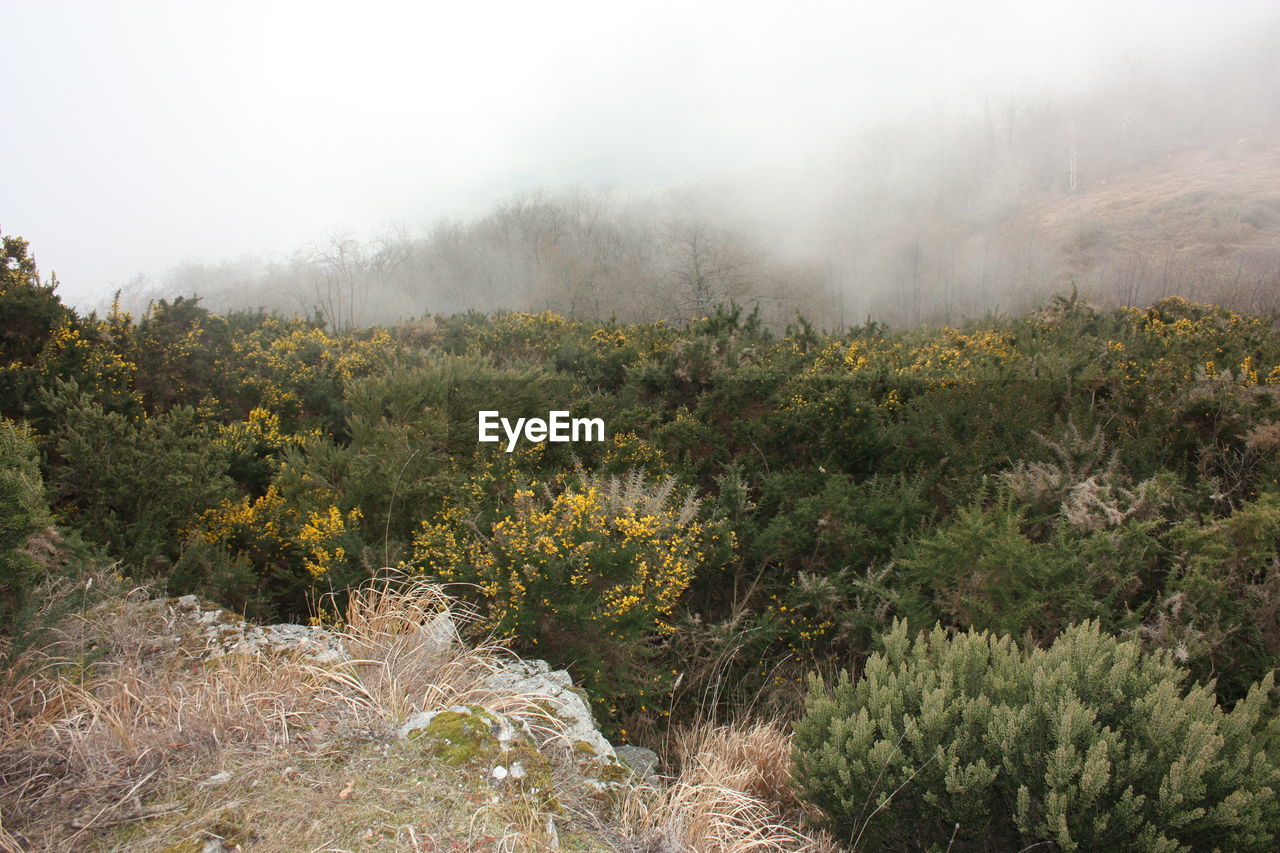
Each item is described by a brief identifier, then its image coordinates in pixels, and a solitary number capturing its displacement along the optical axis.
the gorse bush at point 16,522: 3.11
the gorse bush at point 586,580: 4.11
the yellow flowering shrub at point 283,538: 5.25
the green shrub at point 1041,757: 2.41
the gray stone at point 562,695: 3.11
